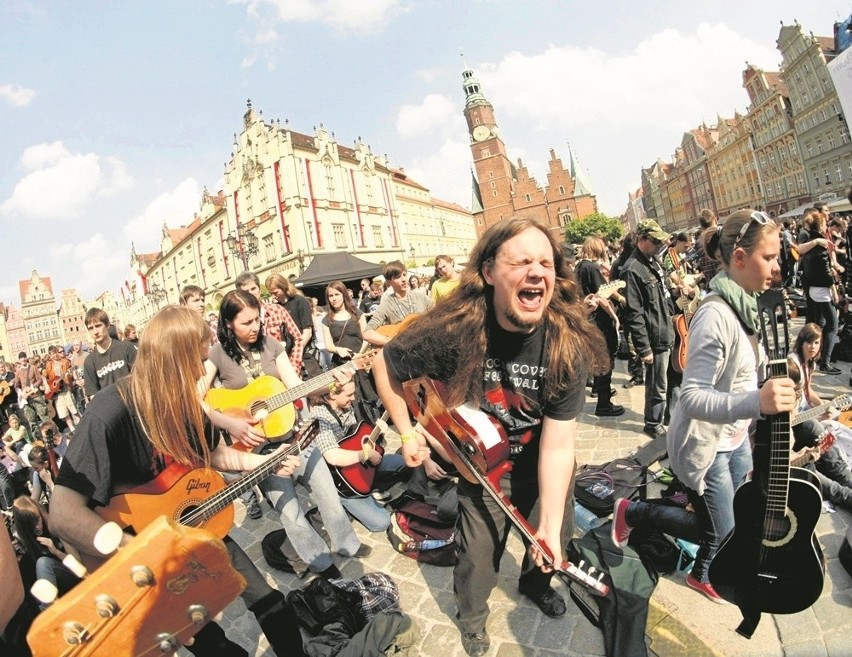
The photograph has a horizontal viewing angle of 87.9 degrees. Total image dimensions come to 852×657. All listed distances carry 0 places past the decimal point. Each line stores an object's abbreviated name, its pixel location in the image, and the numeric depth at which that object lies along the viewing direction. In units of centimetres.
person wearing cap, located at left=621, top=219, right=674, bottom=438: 483
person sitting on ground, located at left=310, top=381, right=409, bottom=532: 394
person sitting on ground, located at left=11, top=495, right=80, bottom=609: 279
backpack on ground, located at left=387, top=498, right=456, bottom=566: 347
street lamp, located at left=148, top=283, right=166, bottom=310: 3559
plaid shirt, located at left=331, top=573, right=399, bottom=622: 292
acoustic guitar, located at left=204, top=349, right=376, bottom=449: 396
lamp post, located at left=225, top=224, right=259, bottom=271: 2065
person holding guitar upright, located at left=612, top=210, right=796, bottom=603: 207
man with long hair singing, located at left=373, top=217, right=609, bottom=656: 212
